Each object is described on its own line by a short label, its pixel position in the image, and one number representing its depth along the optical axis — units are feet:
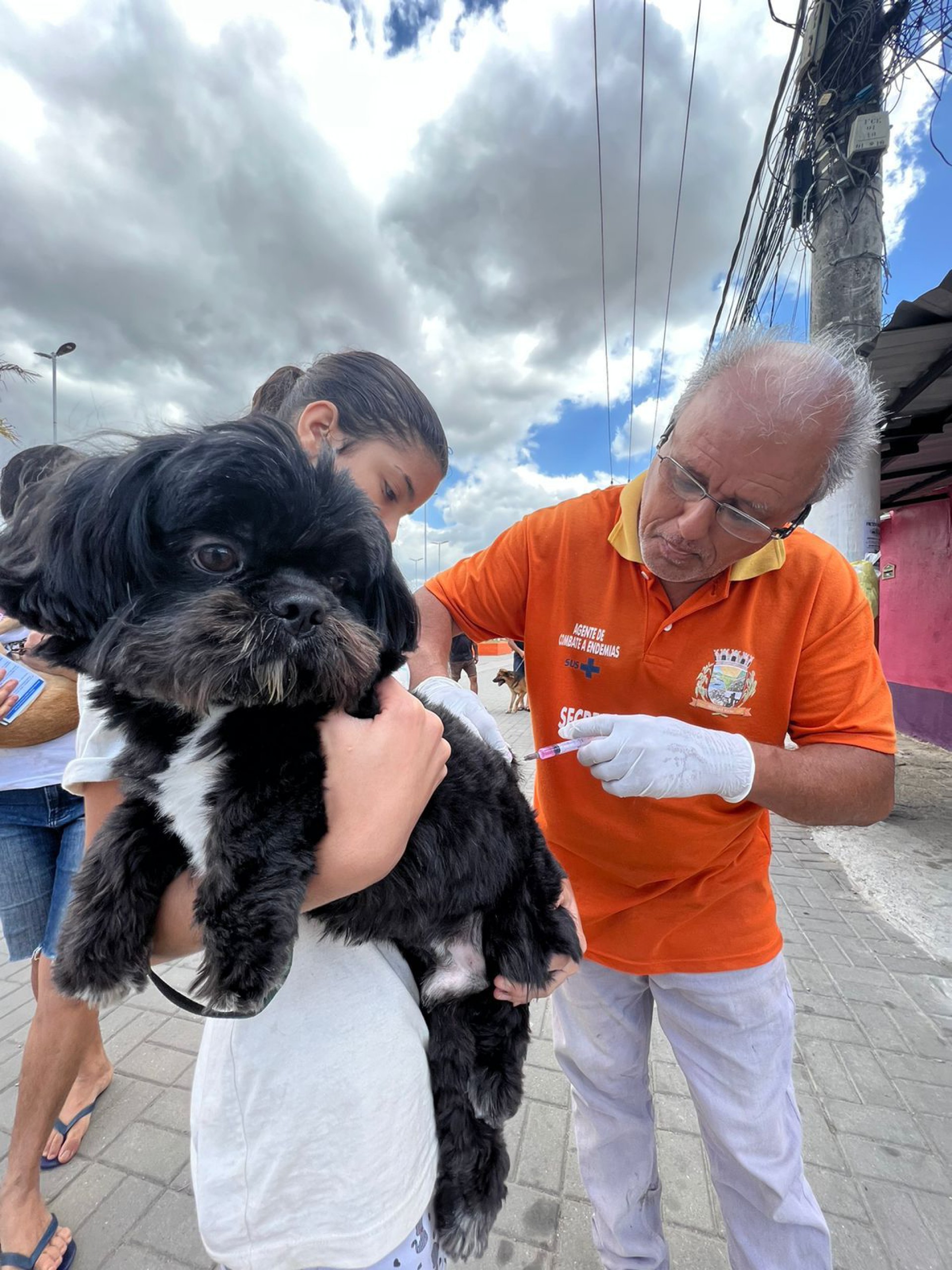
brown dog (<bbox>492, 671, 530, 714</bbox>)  38.04
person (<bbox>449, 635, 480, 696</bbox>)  35.50
